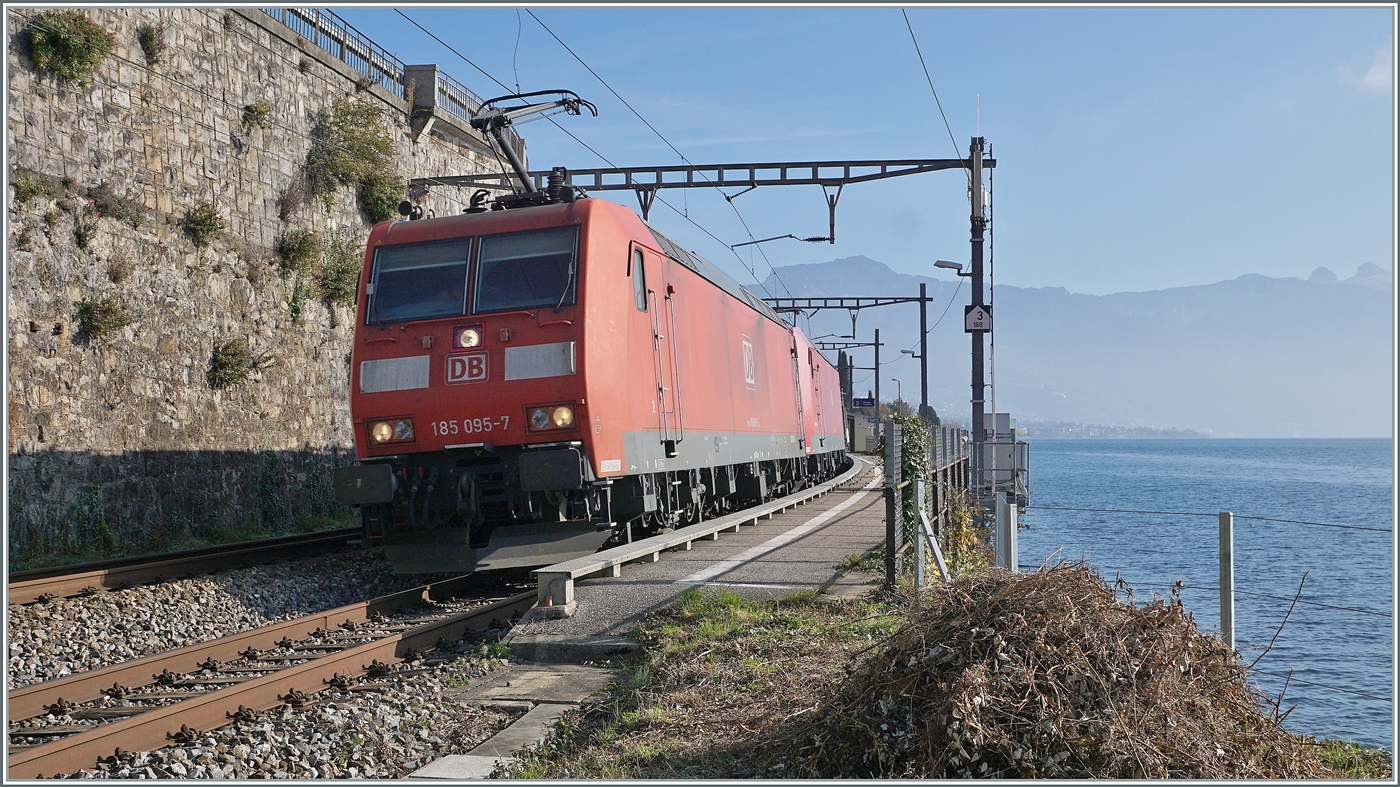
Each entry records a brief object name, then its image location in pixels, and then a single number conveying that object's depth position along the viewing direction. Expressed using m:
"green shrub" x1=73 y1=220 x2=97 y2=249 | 14.45
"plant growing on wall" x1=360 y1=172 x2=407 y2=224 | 22.05
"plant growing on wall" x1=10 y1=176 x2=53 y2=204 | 13.51
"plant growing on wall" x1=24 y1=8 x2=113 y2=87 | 13.95
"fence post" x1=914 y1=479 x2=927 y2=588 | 8.47
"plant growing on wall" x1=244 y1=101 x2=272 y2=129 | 18.44
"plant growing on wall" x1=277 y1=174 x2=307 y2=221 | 19.44
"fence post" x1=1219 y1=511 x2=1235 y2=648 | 6.71
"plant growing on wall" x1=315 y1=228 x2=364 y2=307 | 20.69
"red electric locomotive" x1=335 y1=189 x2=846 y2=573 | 9.87
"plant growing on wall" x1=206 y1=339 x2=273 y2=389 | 17.27
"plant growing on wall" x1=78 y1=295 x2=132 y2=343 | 14.48
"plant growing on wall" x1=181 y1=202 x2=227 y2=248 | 16.89
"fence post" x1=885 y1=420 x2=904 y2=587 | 8.73
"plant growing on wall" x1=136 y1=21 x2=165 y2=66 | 16.03
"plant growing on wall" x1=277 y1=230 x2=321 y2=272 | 19.52
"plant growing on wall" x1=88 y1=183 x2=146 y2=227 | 14.89
